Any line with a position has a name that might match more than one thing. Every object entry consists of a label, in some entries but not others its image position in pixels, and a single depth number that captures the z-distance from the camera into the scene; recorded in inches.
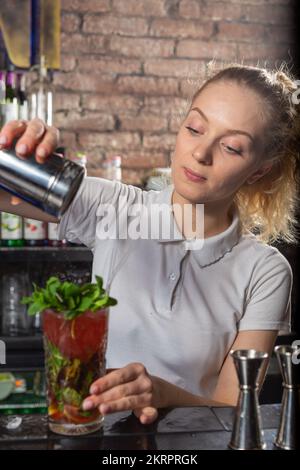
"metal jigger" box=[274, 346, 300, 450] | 35.0
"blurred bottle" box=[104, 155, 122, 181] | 105.5
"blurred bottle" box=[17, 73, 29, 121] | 96.8
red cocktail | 34.9
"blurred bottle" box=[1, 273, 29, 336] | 100.0
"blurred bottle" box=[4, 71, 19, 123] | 95.7
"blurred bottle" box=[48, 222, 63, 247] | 100.9
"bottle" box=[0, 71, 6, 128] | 95.8
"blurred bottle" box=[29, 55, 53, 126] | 98.2
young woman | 52.1
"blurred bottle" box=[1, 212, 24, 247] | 98.8
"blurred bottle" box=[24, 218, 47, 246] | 100.0
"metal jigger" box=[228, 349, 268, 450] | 34.2
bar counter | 34.9
